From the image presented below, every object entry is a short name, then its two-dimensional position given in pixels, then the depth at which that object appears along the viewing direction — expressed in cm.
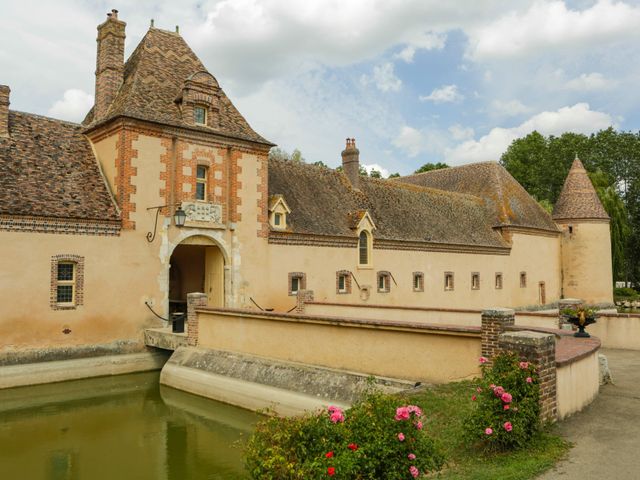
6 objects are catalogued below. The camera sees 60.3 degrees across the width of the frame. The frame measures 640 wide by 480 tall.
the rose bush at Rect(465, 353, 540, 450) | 692
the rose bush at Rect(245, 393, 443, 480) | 500
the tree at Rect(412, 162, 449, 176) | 6531
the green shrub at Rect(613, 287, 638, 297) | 4978
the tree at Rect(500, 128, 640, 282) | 5581
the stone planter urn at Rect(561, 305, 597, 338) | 1396
